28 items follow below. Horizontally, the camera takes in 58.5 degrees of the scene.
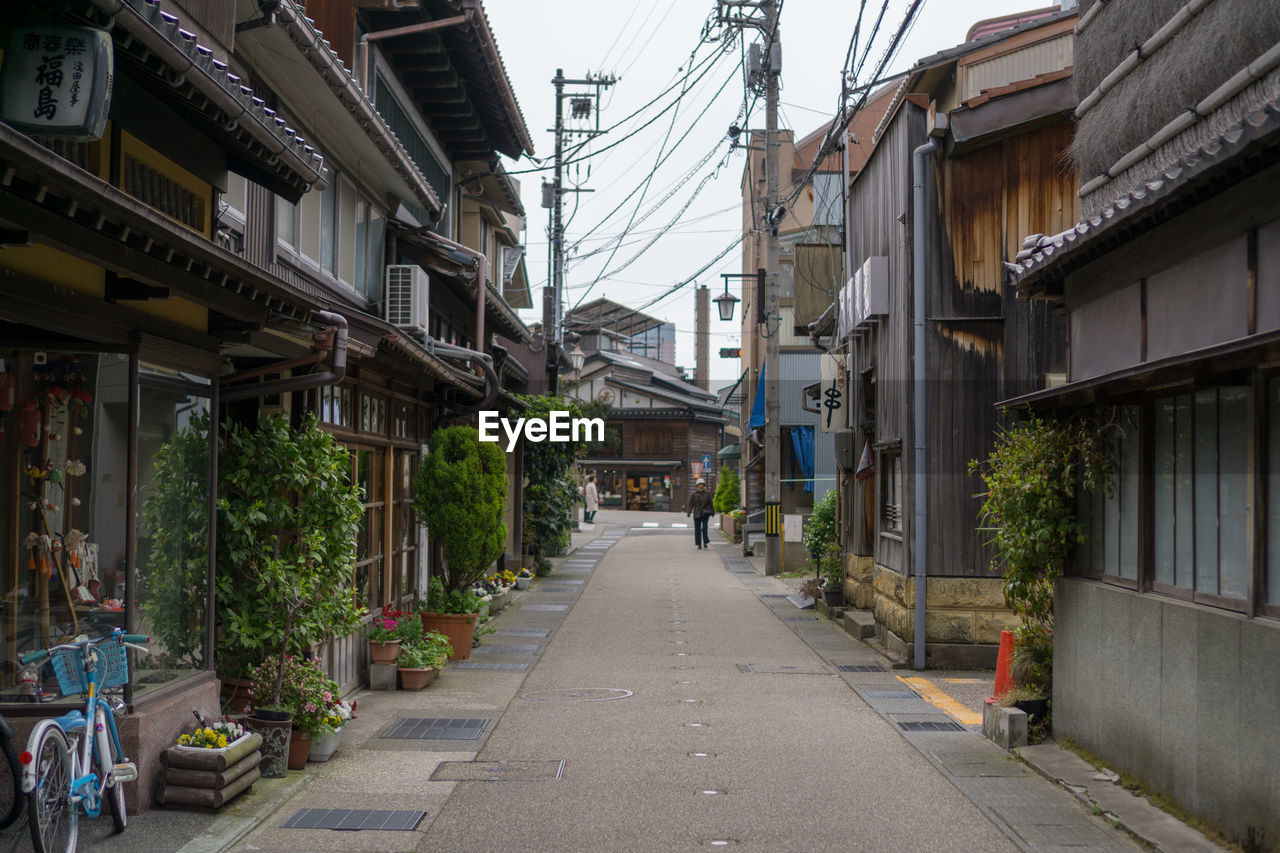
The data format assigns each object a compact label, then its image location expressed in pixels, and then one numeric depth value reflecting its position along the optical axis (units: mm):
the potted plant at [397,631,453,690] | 11945
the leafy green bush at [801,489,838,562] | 20781
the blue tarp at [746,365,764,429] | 35000
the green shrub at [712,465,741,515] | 46500
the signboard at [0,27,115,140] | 5695
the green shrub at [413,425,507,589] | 14000
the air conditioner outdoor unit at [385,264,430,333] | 14555
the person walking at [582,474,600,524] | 48969
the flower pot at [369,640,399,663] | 11930
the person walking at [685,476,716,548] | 36688
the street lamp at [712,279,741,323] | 27562
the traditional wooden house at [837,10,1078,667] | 13391
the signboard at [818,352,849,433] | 19719
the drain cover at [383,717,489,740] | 9758
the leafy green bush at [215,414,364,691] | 8273
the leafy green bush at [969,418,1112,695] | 8805
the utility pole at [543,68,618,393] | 30906
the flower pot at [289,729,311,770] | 8289
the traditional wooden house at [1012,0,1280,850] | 6215
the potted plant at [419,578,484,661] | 14094
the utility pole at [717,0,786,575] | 23312
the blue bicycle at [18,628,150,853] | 5508
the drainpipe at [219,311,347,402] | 8227
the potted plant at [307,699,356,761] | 8508
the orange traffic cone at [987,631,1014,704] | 10000
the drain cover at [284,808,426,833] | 7051
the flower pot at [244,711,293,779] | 7977
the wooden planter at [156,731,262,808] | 6910
